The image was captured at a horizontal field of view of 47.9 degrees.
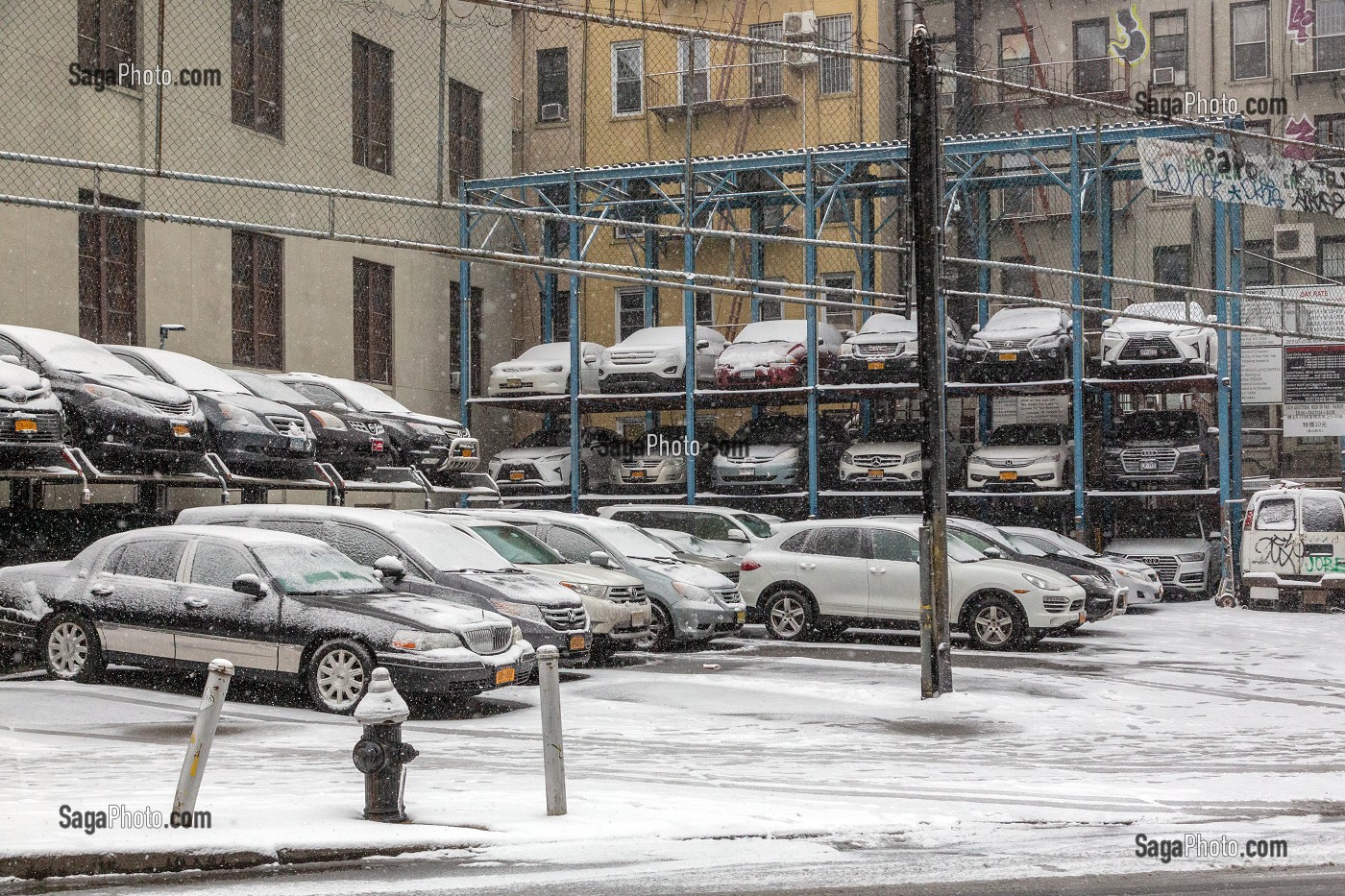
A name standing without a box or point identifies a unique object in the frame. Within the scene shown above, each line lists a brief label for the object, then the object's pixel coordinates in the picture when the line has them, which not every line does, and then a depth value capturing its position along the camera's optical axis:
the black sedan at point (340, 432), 21.44
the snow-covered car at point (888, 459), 26.47
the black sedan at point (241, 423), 19.02
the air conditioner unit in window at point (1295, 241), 35.62
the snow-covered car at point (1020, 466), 26.42
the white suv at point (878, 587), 17.69
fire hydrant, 7.54
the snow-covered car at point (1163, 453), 25.84
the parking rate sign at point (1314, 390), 28.23
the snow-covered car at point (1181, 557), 25.28
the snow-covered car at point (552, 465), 28.95
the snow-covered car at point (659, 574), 17.25
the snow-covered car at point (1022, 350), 26.91
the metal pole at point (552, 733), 7.77
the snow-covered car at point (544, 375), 30.28
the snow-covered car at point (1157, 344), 26.02
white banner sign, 17.48
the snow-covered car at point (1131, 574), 22.81
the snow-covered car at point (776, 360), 28.20
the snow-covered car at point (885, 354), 27.11
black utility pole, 13.23
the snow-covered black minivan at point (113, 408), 17.09
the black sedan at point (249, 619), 11.98
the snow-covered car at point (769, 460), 27.72
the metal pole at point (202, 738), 7.23
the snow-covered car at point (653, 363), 29.28
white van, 23.44
